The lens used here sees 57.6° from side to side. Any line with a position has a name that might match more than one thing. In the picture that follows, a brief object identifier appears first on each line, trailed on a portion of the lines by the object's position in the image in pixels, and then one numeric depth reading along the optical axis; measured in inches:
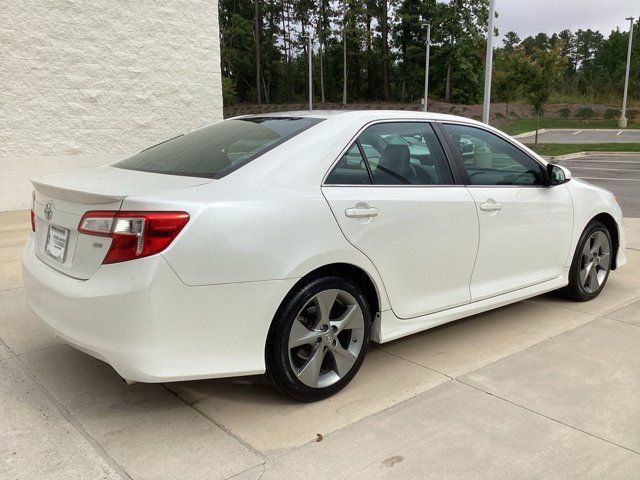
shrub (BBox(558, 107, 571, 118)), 1803.6
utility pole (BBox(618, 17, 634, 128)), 1476.3
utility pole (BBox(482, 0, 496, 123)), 670.5
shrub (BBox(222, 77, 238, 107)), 2064.5
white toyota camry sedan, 102.0
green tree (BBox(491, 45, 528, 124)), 1056.2
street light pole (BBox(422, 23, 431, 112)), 1505.9
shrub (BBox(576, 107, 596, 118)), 1779.0
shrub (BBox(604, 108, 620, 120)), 1745.8
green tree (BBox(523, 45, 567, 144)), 1021.2
